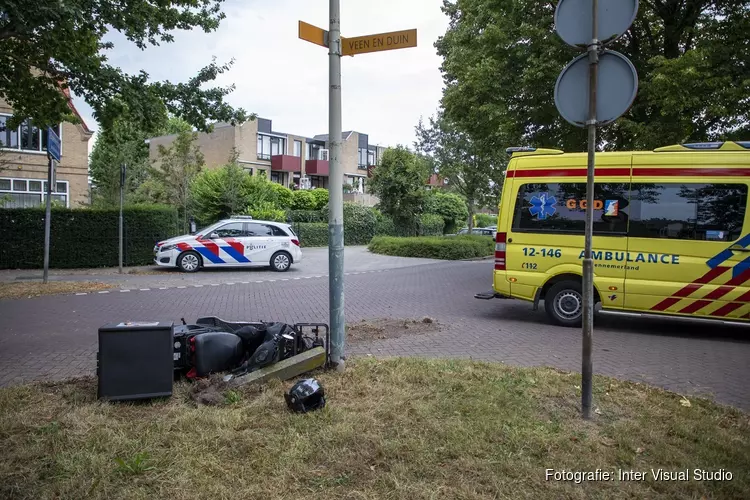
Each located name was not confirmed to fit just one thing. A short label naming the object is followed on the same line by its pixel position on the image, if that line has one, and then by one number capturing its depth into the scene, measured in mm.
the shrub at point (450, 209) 41894
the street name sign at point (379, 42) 4996
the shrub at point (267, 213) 28616
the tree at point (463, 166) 28453
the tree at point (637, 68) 10758
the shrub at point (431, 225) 35534
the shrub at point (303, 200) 37219
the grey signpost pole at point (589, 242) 4105
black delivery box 4148
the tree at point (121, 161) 12031
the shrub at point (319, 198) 37719
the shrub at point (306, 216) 32478
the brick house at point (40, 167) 26078
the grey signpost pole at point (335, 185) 5152
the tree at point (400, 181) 28688
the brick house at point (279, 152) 48719
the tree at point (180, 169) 25578
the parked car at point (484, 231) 38881
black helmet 4074
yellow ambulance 7527
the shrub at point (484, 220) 55744
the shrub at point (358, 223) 33562
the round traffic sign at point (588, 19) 3980
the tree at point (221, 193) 28672
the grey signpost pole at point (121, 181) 15828
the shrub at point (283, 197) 35188
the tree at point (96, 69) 9547
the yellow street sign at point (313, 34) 4921
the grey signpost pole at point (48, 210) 12352
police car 16203
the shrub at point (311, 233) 30328
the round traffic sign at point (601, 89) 4020
